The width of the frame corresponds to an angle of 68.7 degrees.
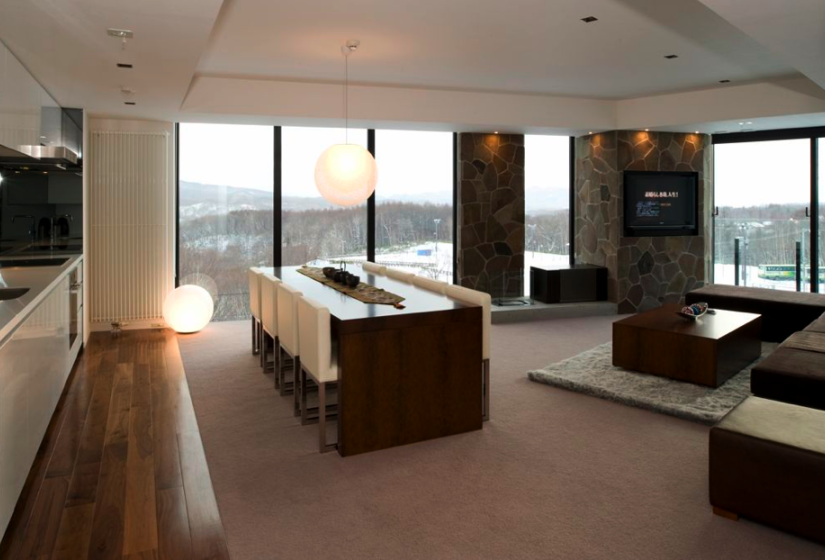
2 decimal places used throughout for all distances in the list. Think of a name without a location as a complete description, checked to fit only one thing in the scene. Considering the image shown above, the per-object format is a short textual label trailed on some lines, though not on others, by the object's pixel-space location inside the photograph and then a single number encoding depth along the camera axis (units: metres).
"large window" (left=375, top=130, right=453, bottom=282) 7.76
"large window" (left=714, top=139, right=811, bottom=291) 7.58
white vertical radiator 6.36
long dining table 3.30
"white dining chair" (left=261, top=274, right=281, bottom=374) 4.56
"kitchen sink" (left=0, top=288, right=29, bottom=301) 3.24
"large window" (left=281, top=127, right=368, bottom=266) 7.41
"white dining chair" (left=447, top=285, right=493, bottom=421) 3.70
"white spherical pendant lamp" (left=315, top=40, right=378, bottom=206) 4.85
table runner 3.81
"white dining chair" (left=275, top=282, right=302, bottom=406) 3.91
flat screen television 7.73
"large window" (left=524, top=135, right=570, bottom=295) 8.34
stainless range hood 4.22
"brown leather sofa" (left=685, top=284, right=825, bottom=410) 3.27
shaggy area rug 3.85
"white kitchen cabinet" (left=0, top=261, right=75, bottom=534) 2.41
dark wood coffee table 4.27
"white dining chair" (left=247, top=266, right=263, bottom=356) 5.25
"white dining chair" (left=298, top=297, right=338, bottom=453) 3.32
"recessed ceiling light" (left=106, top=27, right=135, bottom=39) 3.34
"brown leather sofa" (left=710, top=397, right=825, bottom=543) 2.34
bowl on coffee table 4.86
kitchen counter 2.57
